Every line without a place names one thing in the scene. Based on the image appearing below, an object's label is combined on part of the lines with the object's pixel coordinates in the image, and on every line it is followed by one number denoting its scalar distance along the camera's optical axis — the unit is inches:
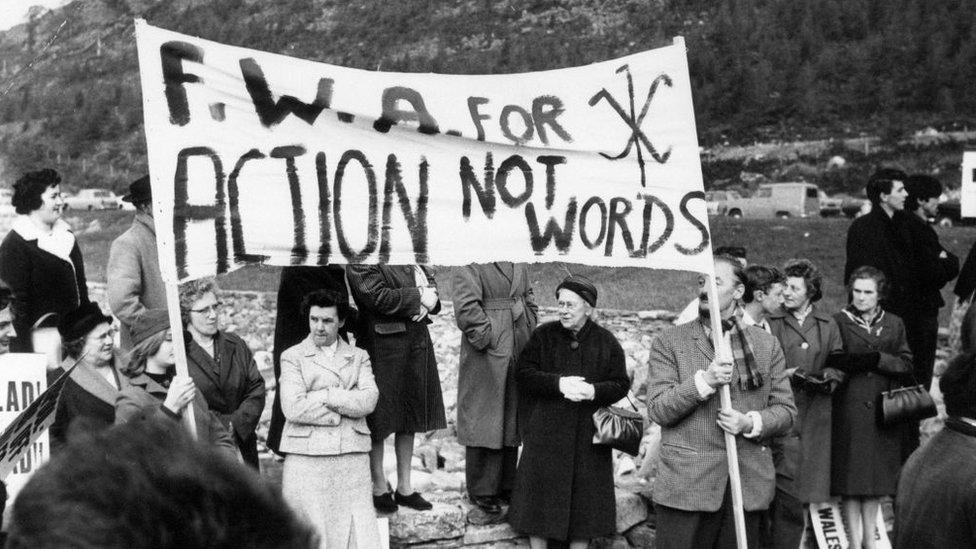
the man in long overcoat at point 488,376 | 252.8
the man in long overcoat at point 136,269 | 231.6
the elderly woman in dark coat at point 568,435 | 241.8
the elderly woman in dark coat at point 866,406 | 265.1
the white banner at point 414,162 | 187.9
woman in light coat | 222.4
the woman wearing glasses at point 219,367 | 222.4
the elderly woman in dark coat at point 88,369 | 204.8
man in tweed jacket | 225.8
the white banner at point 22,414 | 146.1
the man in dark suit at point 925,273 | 300.5
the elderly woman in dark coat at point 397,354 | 242.2
